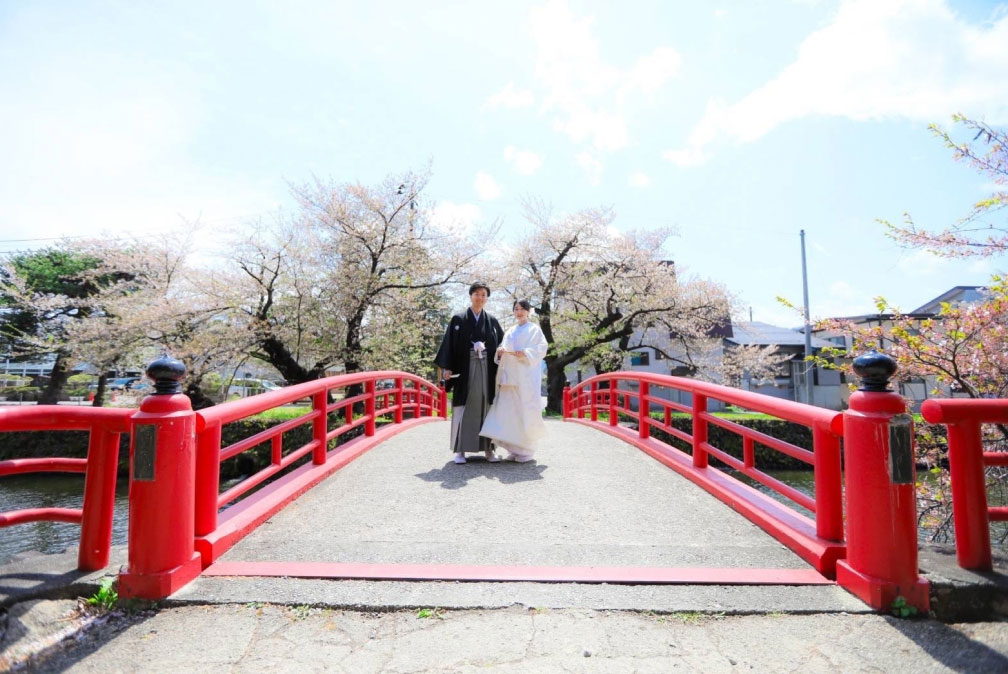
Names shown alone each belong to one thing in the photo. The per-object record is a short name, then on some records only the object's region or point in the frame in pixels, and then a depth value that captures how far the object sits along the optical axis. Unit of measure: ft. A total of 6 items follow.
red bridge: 6.98
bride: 16.65
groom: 16.96
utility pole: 69.60
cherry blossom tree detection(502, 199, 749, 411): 61.26
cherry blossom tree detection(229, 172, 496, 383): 45.37
